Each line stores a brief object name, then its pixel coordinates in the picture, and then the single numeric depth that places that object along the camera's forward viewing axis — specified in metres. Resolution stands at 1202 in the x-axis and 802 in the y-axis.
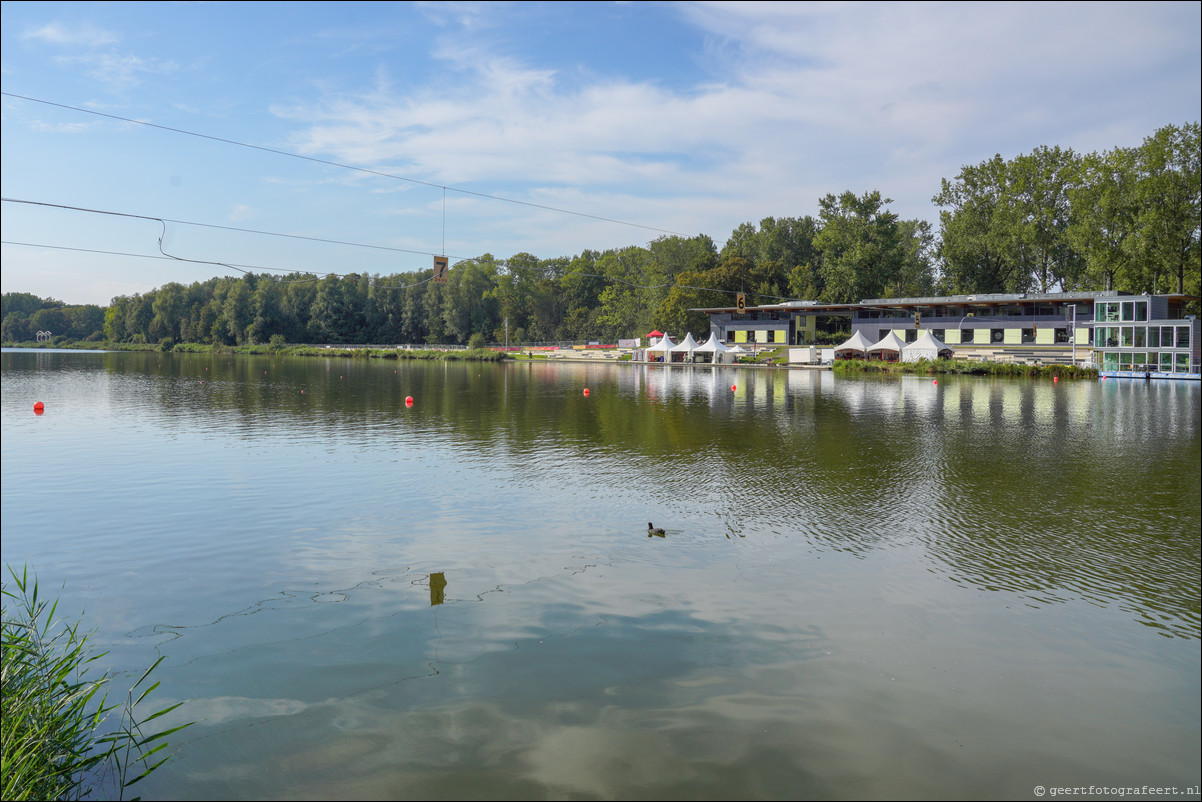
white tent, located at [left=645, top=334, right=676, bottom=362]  89.88
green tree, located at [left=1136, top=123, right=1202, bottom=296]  60.41
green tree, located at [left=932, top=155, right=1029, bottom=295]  79.25
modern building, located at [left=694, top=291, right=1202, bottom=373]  54.72
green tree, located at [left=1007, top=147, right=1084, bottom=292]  76.50
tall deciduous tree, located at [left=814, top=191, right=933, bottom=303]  88.75
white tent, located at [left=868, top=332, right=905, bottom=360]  71.56
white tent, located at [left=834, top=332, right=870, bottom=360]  75.25
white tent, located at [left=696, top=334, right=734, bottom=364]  87.88
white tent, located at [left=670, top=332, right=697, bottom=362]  88.31
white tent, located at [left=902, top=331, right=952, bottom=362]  68.06
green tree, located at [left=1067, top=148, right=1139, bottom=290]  63.94
